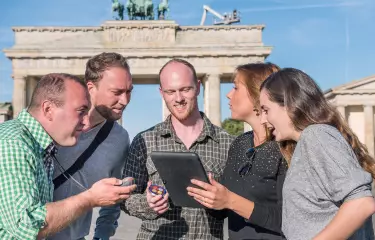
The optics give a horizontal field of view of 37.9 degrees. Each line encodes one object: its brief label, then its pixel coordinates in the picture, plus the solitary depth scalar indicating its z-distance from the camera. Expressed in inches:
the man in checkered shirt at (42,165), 120.0
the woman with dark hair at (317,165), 118.3
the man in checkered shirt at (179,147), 186.9
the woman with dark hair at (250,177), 157.8
